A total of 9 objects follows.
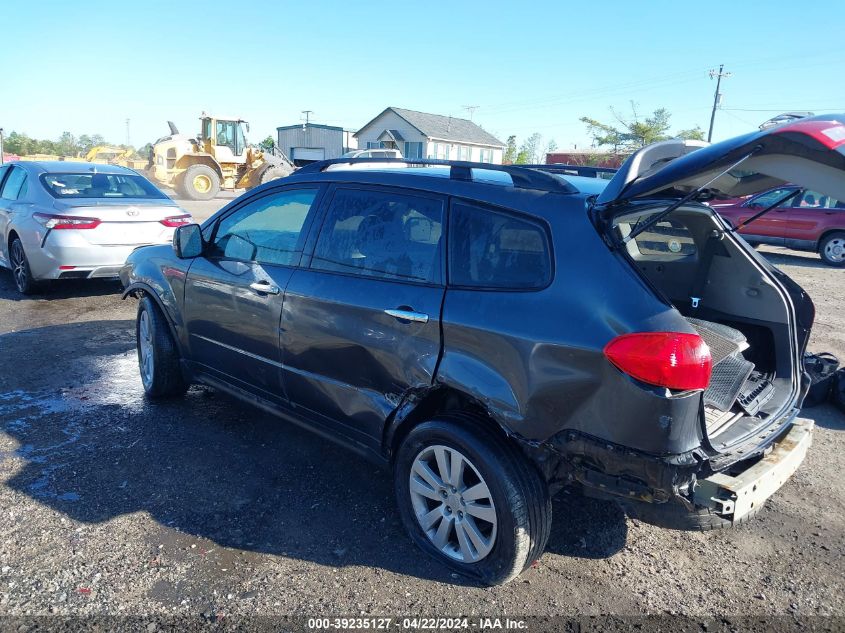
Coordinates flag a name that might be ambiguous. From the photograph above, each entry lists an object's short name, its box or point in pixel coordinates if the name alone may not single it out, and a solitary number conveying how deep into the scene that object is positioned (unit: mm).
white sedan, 7438
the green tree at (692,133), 39150
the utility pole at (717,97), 43956
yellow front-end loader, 23688
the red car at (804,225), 13102
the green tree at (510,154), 55859
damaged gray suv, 2395
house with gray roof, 47031
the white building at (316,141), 51159
